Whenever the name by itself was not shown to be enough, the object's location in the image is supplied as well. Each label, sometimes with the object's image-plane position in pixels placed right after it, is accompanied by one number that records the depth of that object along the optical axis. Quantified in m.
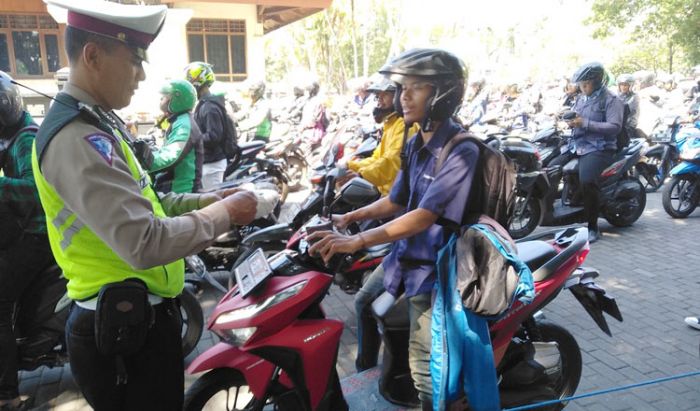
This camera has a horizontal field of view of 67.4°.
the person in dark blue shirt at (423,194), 2.01
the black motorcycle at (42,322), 2.97
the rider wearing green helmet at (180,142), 4.37
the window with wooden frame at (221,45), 17.61
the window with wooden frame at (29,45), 16.31
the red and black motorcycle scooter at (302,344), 2.12
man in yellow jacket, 4.27
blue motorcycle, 6.95
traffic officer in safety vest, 1.42
